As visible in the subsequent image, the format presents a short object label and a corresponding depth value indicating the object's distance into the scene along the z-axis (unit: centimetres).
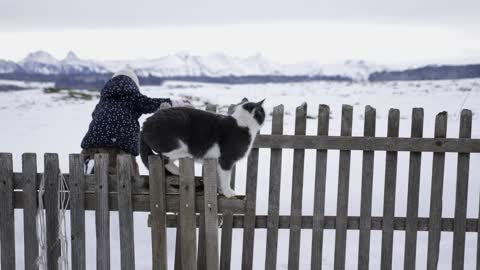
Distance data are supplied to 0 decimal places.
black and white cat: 356
